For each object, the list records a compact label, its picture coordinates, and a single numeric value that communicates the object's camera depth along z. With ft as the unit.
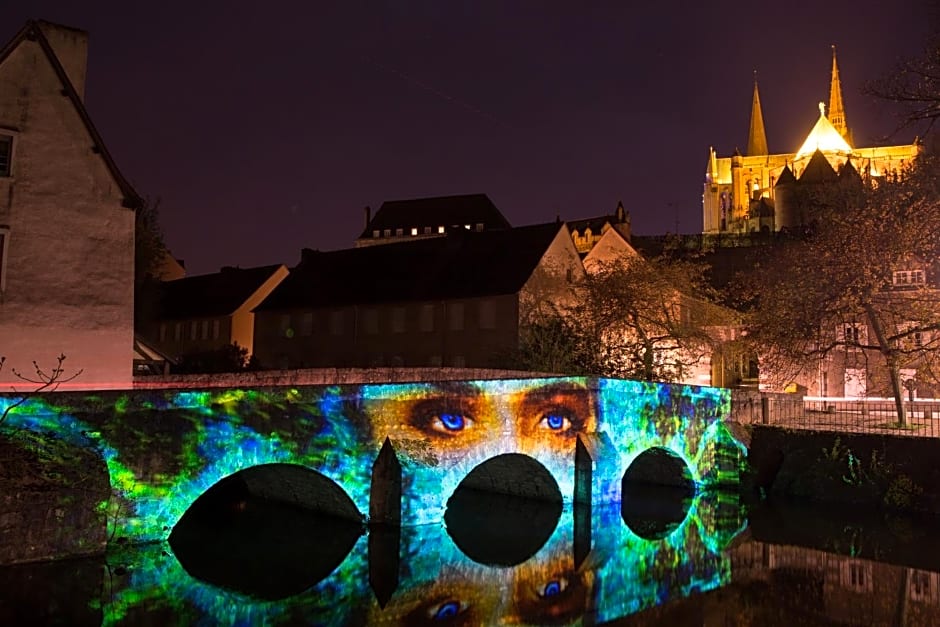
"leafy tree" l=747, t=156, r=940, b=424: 86.33
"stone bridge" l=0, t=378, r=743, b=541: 49.96
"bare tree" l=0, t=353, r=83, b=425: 61.21
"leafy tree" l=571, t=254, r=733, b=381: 114.32
